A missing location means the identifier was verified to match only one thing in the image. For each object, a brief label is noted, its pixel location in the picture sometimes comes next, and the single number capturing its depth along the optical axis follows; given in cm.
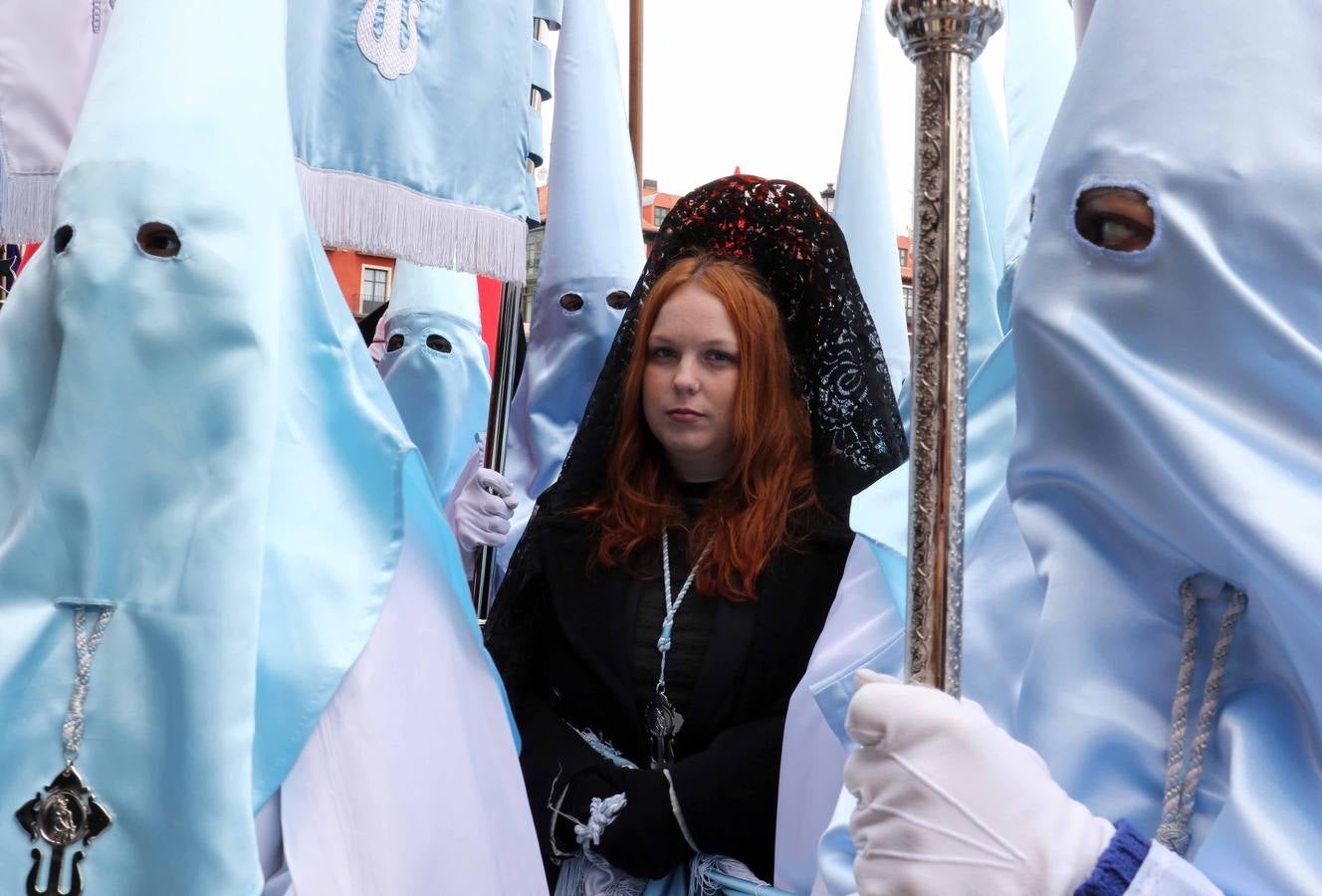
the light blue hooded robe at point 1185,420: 125
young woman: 231
